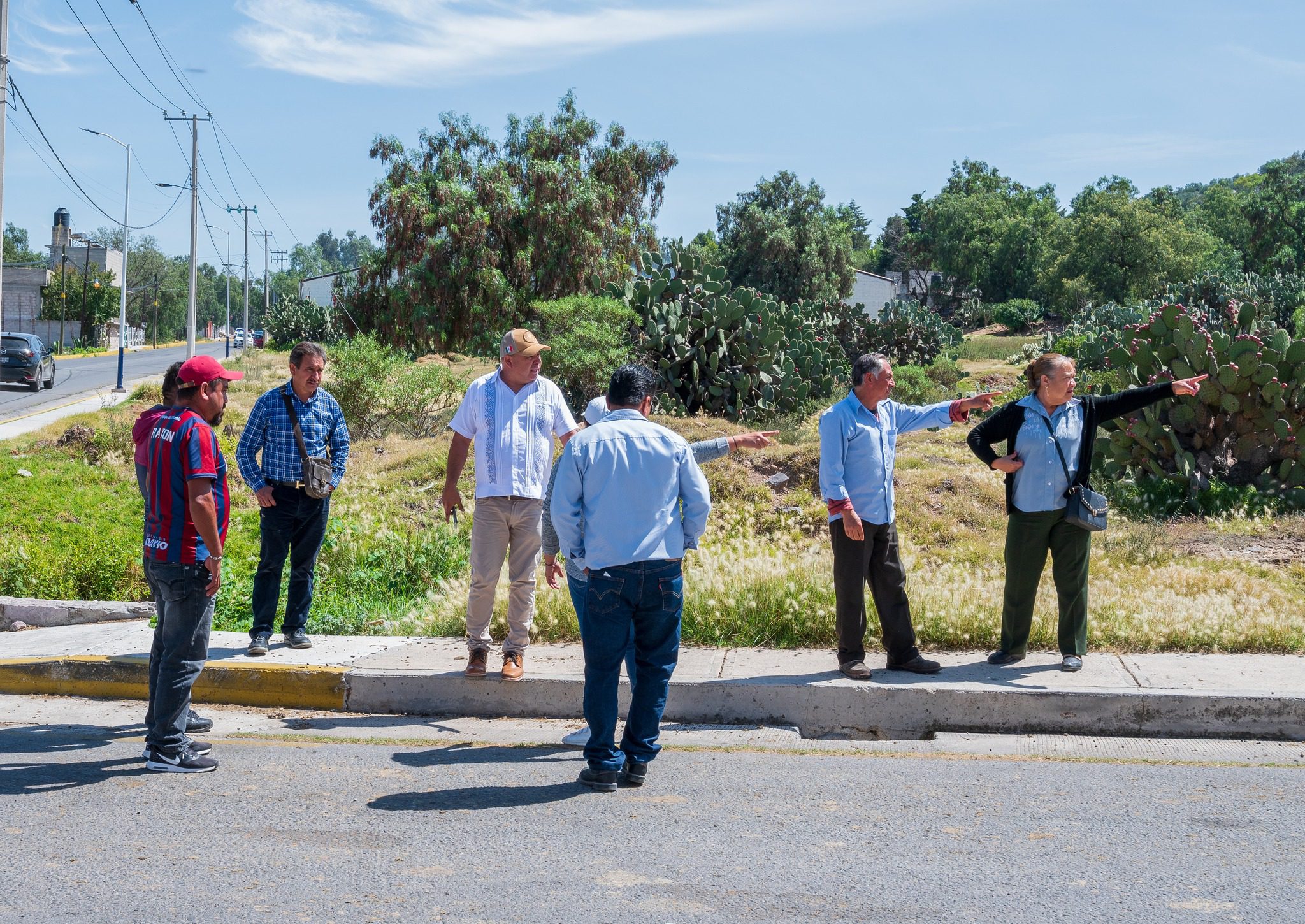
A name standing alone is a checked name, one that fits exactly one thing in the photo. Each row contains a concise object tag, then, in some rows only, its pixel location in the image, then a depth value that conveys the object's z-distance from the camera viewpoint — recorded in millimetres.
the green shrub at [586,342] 18094
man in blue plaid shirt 7336
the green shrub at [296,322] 64562
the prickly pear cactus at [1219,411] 12109
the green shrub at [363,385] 19172
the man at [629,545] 5148
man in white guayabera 6578
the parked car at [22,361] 35719
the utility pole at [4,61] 19484
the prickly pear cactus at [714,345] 18141
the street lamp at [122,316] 39041
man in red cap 5477
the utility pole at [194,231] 41031
